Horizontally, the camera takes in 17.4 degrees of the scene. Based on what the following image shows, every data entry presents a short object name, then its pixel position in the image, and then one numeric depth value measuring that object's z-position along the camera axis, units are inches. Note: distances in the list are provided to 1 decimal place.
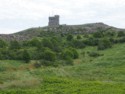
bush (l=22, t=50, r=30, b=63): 1809.8
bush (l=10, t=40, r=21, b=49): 2143.0
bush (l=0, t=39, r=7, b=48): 2232.0
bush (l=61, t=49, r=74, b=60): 1875.9
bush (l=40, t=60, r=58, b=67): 1758.1
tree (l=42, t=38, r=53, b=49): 2224.4
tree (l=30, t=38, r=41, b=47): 2208.9
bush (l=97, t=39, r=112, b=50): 2219.5
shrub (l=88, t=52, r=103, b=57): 2037.3
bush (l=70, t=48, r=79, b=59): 1992.1
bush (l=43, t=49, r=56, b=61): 1846.7
